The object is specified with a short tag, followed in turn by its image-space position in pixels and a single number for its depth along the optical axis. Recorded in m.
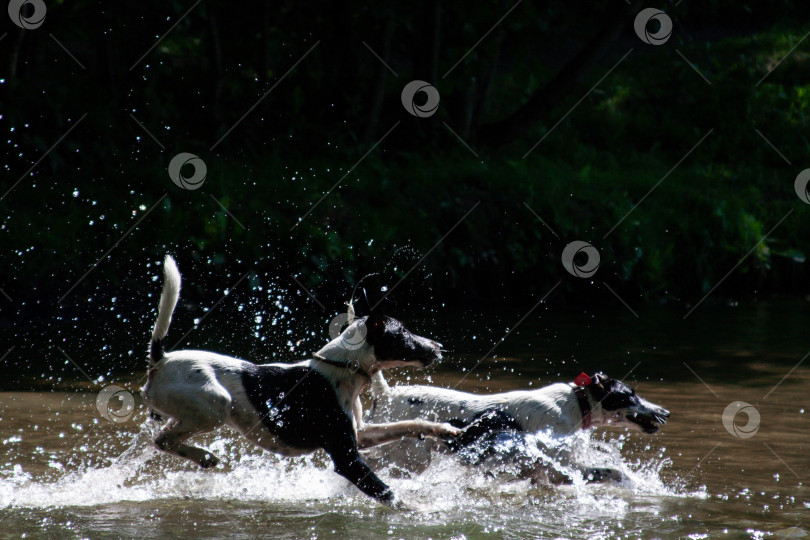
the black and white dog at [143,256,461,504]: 9.74
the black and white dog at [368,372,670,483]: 10.48
